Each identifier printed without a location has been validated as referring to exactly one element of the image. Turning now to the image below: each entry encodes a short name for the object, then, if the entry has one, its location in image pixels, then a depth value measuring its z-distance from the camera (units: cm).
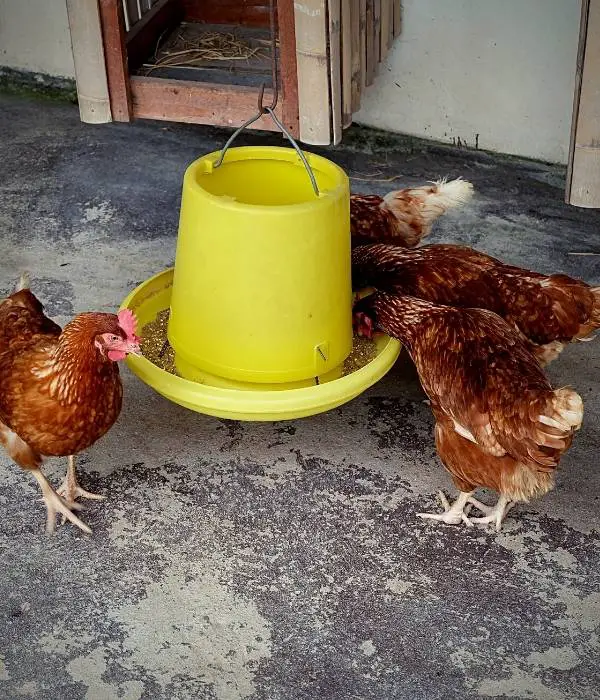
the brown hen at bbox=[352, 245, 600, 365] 281
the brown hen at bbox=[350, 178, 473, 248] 331
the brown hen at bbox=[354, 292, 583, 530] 222
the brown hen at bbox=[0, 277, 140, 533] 234
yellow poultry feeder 253
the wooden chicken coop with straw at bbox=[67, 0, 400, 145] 334
